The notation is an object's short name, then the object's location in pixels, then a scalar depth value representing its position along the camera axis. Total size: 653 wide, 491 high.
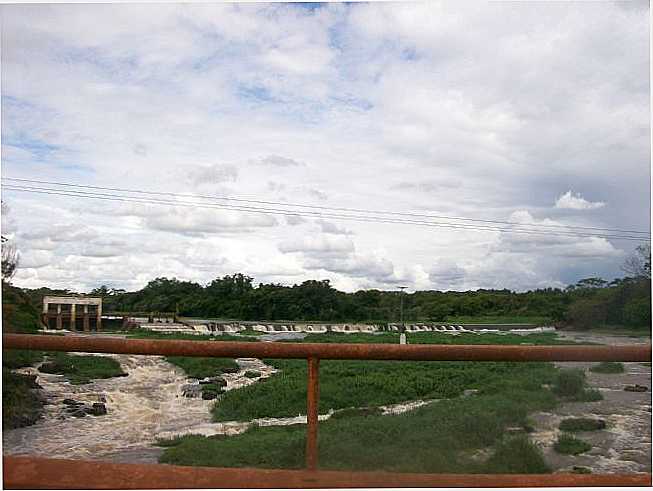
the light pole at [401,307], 26.26
